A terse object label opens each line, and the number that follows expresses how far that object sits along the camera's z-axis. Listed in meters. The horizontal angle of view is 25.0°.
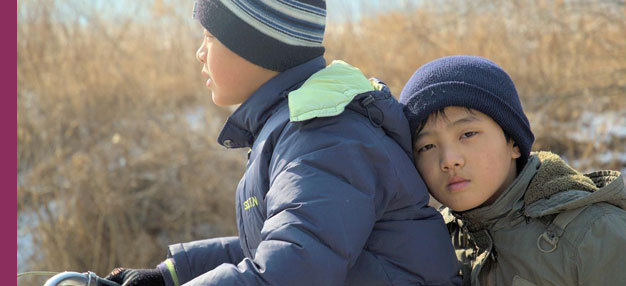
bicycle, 1.73
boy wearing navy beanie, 1.77
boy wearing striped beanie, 1.62
